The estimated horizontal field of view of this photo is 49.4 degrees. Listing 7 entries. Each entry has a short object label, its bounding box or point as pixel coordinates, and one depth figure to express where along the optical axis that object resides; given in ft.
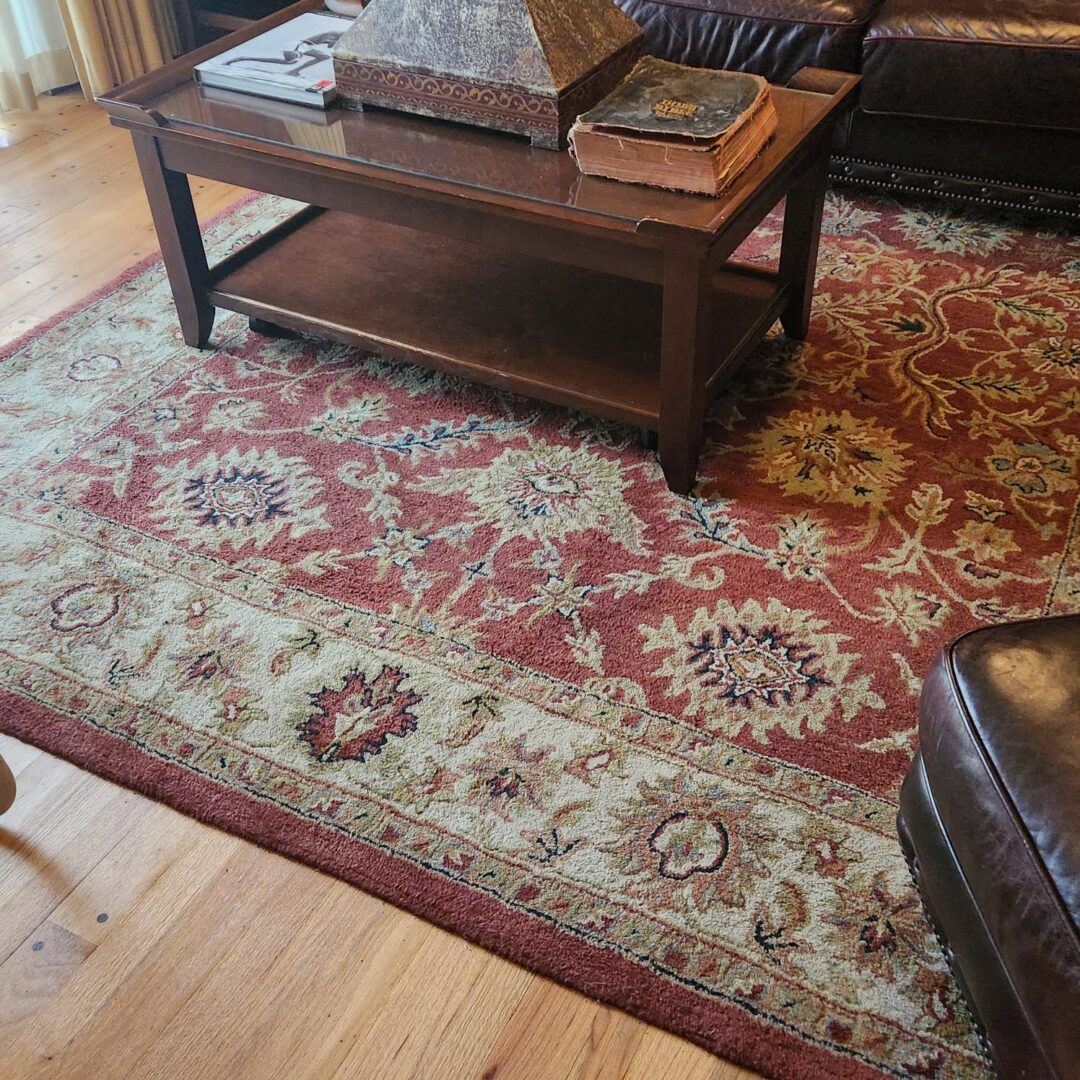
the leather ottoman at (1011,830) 3.05
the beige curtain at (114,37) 10.03
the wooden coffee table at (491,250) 5.32
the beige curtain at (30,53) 9.98
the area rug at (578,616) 4.15
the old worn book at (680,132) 5.16
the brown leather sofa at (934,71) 7.23
